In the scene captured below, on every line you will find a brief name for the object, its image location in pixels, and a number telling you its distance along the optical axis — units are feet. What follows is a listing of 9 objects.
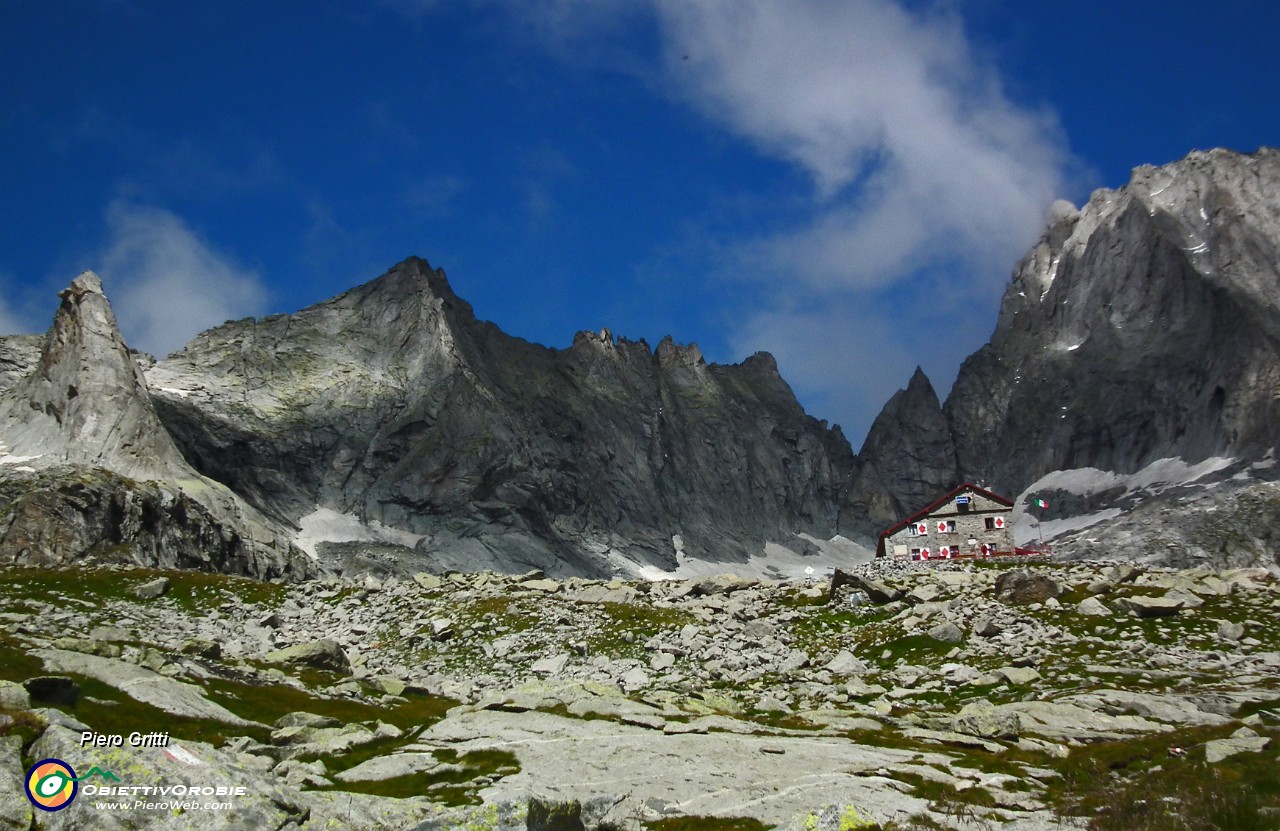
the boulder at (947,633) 161.38
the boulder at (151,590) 219.00
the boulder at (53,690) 82.89
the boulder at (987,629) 162.35
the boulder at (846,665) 152.87
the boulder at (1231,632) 150.30
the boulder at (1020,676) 135.95
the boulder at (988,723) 103.76
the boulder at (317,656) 155.53
